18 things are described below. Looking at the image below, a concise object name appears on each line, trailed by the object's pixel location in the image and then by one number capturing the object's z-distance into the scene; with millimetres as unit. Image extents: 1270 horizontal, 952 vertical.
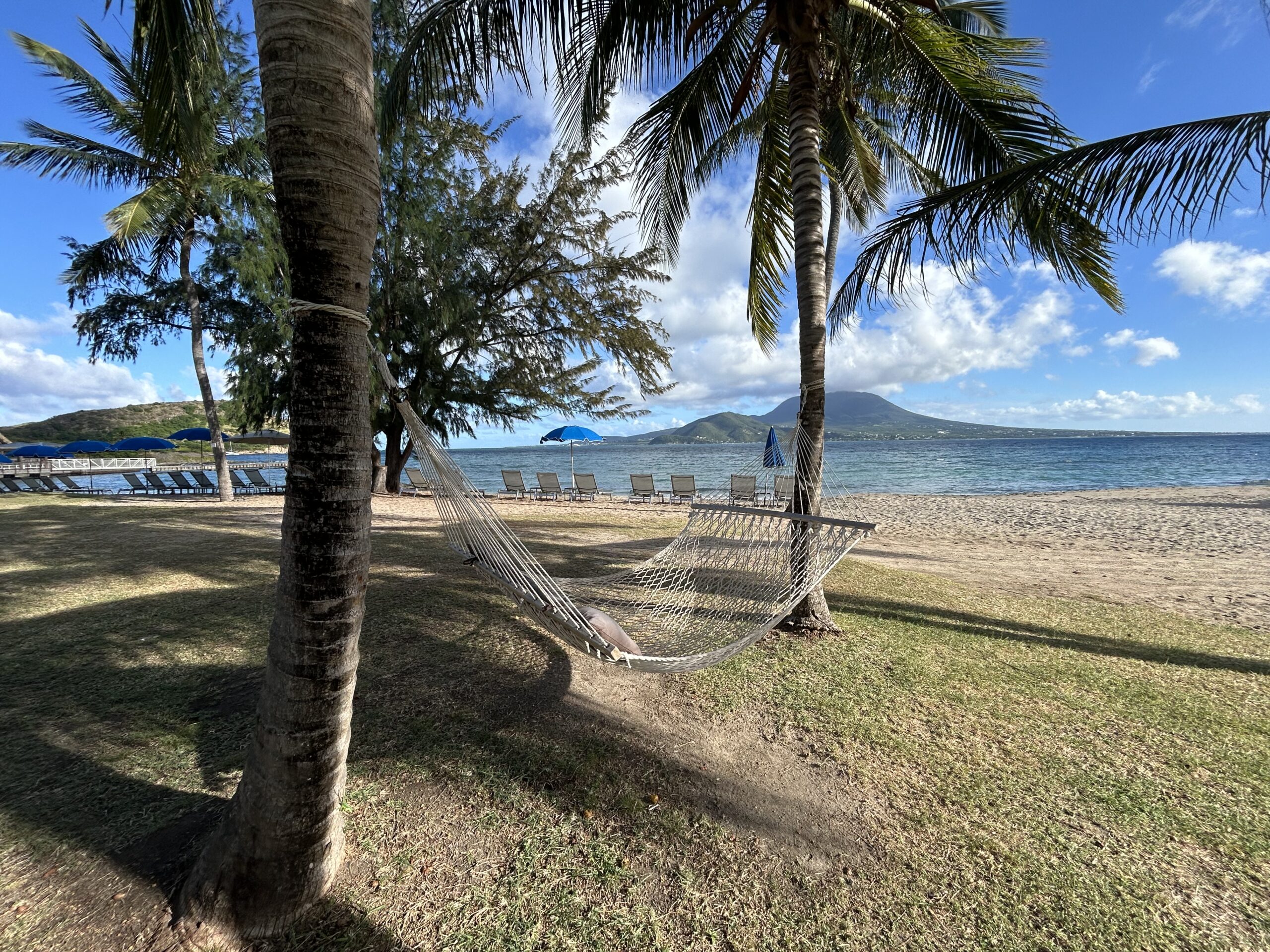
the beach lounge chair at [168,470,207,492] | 12425
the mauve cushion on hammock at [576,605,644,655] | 2430
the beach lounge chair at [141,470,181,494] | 11789
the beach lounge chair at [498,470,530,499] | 13969
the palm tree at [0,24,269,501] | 7559
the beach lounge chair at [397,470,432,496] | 12836
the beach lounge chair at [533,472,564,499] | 13008
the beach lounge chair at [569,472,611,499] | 13047
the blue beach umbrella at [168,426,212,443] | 13047
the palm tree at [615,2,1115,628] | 3303
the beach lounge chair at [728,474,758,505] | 10680
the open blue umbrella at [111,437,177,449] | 14438
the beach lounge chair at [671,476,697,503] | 11852
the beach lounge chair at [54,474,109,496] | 11495
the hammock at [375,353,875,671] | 2059
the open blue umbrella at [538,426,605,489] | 13070
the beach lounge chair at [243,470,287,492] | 12617
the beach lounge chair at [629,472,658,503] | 12234
